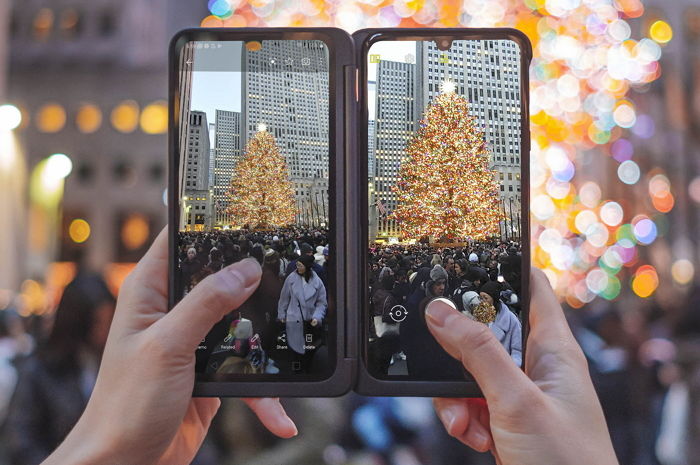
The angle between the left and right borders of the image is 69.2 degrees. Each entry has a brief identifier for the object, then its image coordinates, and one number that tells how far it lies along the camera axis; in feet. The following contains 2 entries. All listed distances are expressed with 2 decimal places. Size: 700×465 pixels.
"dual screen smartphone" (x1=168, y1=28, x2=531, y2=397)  1.68
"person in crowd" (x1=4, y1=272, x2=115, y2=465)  4.33
